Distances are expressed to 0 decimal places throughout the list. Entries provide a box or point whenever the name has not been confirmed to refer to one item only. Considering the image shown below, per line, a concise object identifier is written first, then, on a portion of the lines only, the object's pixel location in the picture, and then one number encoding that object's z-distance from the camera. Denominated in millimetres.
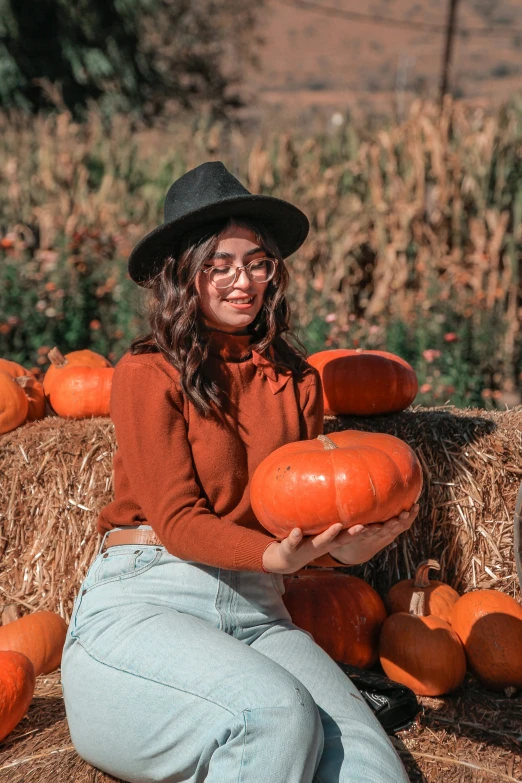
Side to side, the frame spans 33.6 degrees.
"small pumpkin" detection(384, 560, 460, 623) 3340
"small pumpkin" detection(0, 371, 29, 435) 3682
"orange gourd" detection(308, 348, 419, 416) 3598
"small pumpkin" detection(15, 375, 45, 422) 3934
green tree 17203
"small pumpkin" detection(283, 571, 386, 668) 3242
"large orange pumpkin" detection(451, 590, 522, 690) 3162
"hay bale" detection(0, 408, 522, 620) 3578
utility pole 13586
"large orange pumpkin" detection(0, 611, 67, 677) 3162
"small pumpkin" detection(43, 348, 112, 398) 4059
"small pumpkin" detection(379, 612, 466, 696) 3105
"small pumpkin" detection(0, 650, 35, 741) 2658
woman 2096
